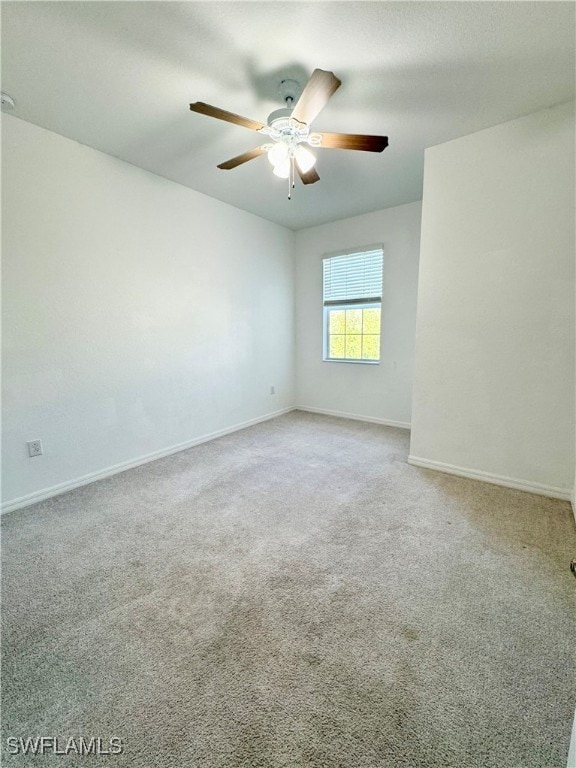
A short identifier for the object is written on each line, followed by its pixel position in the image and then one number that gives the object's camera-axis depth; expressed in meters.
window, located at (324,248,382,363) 4.12
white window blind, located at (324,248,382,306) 4.08
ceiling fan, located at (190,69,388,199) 1.54
